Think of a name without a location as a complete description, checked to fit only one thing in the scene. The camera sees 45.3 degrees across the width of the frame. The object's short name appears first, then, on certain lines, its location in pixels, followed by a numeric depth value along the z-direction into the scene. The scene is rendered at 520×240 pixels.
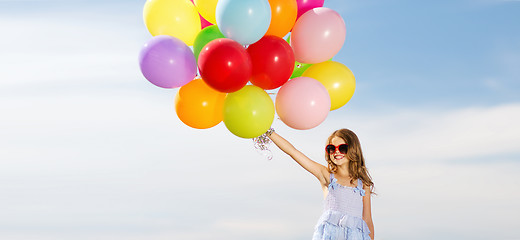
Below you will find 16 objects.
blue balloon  5.10
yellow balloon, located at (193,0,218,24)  5.53
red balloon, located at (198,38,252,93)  5.02
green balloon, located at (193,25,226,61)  5.41
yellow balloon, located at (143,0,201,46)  5.54
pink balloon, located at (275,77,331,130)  5.34
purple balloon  5.25
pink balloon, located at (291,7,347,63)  5.50
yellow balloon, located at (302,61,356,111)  5.67
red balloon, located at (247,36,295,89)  5.20
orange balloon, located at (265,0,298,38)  5.42
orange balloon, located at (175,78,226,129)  5.45
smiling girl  5.69
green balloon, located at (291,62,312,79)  5.96
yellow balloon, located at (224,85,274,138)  5.20
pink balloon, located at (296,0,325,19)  5.72
